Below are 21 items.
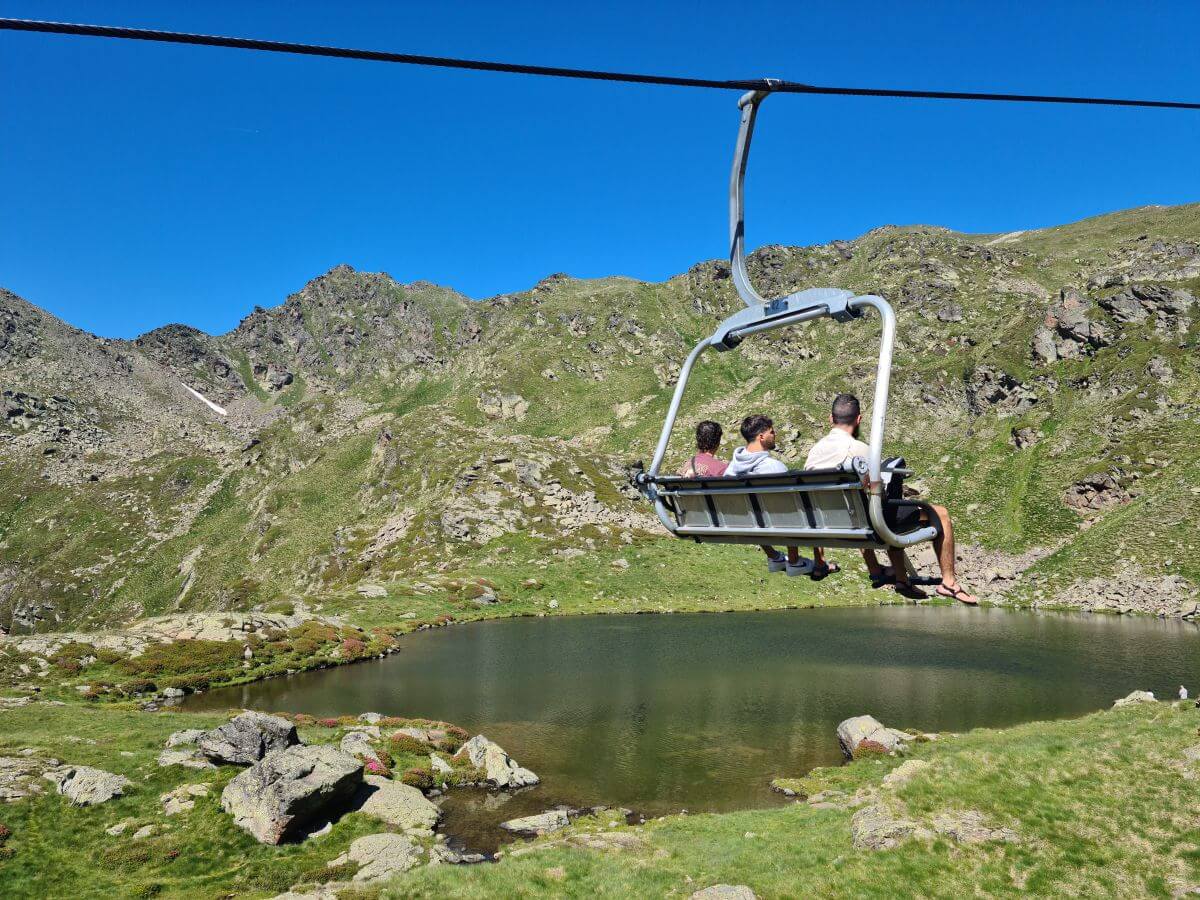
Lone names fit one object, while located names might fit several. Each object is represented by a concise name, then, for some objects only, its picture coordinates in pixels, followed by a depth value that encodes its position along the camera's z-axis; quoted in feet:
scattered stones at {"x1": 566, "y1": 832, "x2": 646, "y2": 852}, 79.56
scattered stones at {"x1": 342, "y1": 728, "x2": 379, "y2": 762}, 108.47
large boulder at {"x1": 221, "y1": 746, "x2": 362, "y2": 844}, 82.84
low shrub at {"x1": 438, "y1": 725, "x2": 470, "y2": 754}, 120.19
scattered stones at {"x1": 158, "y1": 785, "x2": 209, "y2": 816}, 85.30
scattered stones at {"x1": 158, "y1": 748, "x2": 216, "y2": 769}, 95.30
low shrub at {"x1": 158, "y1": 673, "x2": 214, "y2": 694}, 170.75
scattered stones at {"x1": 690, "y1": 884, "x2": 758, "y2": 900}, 63.98
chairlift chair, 25.21
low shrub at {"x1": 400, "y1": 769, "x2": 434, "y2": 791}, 102.58
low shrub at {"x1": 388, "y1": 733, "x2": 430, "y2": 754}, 115.85
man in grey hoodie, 33.50
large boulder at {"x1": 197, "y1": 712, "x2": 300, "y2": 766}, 96.68
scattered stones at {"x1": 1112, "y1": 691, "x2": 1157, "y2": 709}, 126.86
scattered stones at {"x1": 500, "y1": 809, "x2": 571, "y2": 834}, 88.99
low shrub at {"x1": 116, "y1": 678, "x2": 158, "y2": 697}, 161.89
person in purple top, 38.09
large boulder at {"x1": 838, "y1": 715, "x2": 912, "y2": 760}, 110.93
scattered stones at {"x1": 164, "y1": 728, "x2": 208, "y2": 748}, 102.17
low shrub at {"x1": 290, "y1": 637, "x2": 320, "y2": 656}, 202.80
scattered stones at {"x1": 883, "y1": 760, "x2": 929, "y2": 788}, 87.04
